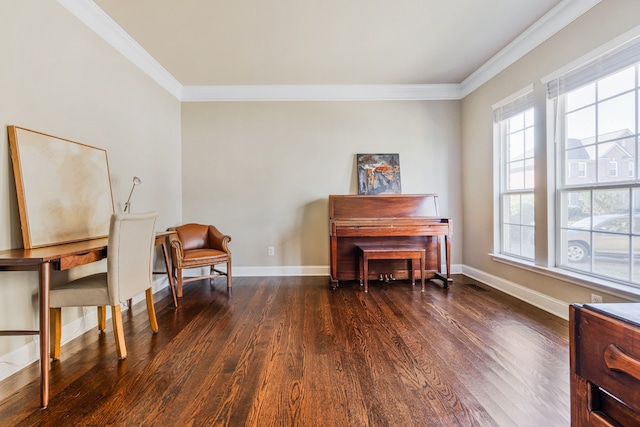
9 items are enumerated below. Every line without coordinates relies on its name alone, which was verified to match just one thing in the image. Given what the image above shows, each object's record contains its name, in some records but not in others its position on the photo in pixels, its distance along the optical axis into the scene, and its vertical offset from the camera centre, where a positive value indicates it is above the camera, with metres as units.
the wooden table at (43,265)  1.41 -0.28
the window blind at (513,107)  2.82 +1.11
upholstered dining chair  1.74 -0.45
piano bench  3.25 -0.50
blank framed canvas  1.75 +0.19
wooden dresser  0.61 -0.37
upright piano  3.62 -0.34
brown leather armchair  3.03 -0.44
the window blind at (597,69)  1.93 +1.08
